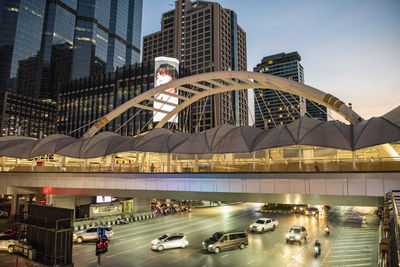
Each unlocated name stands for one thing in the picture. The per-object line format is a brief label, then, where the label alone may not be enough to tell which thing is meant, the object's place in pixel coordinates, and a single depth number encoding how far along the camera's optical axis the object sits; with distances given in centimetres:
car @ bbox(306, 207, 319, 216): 4570
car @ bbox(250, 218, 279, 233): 3171
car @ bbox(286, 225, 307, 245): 2588
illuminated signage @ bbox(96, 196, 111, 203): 4064
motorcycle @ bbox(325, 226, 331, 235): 2995
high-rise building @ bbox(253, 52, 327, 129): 18888
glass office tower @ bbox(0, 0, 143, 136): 14450
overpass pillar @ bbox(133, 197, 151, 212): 4462
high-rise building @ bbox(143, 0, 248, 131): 11319
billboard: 8744
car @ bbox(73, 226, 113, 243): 2714
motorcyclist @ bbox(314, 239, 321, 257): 2164
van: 2347
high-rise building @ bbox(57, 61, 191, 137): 9362
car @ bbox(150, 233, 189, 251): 2405
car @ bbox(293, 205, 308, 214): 4959
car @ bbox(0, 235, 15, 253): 2342
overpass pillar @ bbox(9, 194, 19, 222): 3693
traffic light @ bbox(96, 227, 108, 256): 1602
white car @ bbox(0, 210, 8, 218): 4128
